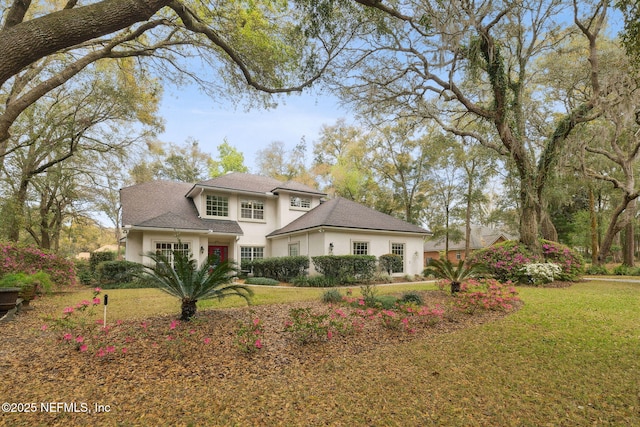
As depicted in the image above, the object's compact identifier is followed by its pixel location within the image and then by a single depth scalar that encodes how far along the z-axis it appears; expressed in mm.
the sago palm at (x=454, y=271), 8516
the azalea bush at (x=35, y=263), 9070
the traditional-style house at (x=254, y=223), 15219
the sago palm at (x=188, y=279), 5297
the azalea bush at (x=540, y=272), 12047
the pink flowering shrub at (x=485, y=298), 6969
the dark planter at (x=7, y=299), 6207
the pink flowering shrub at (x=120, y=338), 4031
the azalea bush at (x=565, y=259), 13156
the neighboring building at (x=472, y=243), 36500
